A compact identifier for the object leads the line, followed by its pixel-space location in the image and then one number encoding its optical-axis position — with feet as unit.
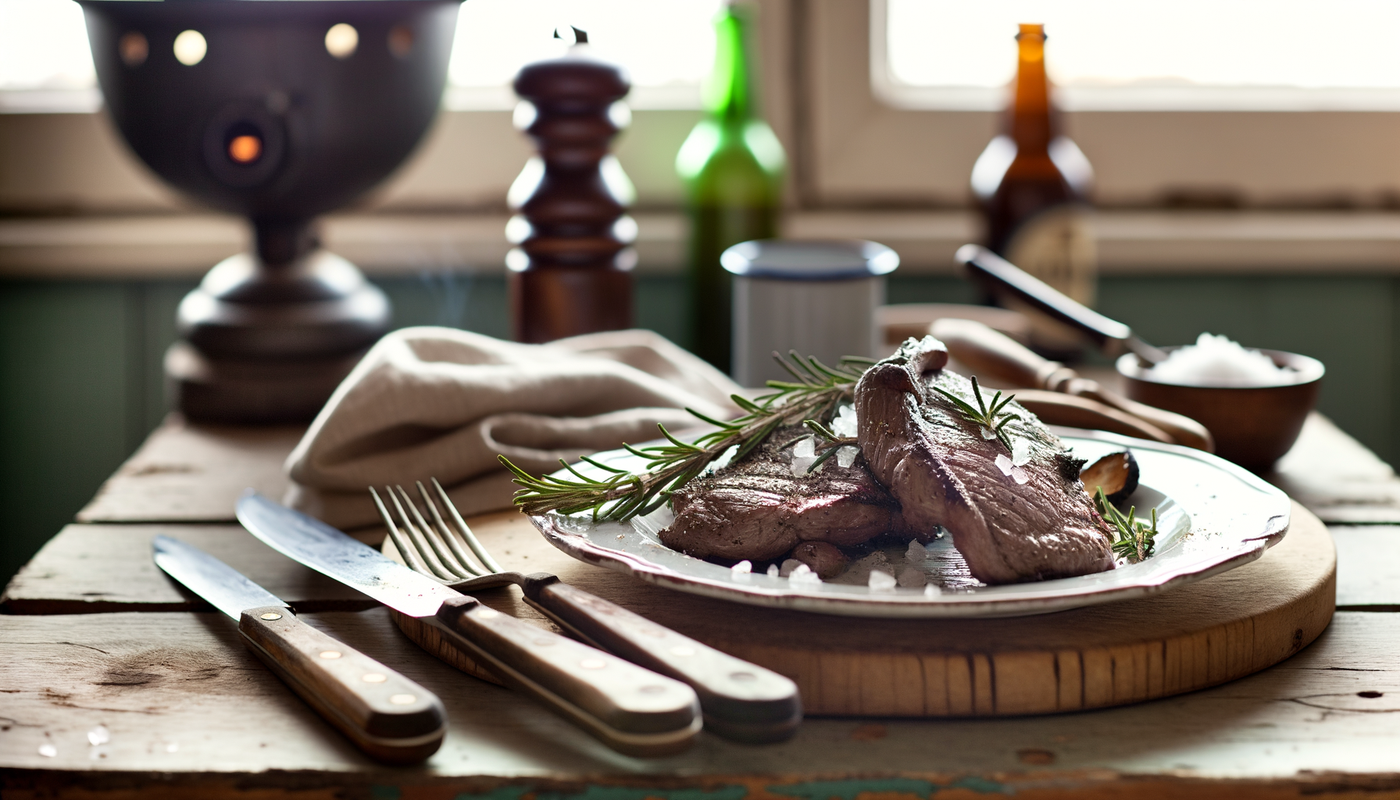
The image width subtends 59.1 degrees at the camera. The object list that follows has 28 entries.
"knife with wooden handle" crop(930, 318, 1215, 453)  3.61
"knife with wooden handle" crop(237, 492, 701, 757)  1.77
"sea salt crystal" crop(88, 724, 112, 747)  2.04
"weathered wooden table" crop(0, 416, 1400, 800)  1.90
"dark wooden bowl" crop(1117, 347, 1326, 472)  3.52
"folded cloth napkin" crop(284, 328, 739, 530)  3.29
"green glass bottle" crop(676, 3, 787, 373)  5.24
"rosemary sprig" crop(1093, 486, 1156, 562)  2.47
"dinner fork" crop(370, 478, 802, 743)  1.81
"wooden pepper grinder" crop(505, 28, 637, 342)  4.57
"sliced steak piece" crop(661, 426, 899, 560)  2.35
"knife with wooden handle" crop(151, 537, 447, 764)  1.88
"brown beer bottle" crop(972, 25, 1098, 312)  4.99
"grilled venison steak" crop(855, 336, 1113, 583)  2.15
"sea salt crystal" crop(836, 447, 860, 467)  2.55
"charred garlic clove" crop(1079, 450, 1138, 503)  2.83
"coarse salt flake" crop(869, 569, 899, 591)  2.16
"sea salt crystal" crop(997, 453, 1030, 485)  2.31
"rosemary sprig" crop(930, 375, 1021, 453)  2.50
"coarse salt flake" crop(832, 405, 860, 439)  2.69
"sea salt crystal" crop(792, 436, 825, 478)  2.62
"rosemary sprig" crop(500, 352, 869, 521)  2.58
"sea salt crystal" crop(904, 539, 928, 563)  2.46
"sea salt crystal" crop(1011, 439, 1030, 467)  2.39
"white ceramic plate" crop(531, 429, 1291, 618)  2.00
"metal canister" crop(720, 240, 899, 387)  4.17
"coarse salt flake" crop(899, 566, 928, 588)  2.27
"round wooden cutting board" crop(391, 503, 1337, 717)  2.09
